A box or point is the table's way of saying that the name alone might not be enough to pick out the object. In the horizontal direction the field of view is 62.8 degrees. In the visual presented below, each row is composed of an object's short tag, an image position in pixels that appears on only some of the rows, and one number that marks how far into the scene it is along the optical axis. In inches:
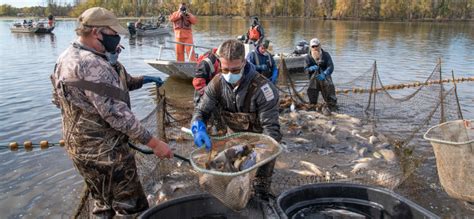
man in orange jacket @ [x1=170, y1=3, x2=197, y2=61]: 491.2
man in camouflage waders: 120.0
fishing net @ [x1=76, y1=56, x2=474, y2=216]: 206.8
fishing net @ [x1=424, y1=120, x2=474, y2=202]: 175.5
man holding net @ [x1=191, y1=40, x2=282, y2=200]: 146.8
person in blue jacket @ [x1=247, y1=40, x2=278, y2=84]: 326.0
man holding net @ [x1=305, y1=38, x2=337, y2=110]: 374.6
